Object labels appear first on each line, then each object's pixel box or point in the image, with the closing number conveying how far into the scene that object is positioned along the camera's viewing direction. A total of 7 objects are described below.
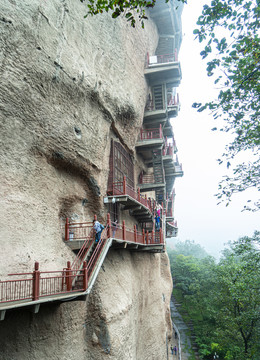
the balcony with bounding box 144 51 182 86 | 21.58
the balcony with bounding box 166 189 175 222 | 26.14
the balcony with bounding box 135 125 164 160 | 20.66
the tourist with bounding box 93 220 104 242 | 11.35
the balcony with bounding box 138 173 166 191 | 20.83
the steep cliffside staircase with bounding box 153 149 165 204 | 21.53
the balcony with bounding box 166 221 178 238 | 28.54
